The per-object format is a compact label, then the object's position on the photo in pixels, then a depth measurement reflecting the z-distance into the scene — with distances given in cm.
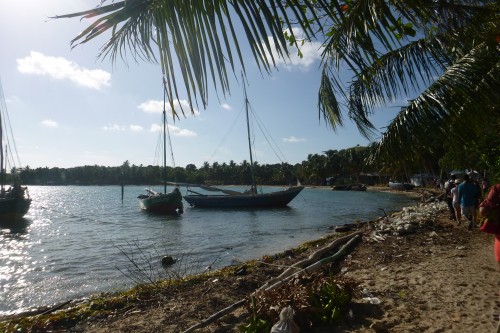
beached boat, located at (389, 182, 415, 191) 6829
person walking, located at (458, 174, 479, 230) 1087
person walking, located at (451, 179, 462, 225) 1217
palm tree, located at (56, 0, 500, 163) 166
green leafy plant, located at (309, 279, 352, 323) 455
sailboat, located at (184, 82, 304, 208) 4059
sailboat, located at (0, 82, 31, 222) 2978
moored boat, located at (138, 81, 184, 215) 3788
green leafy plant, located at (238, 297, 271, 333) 429
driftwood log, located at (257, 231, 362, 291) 688
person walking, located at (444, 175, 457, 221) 1435
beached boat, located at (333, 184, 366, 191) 7957
